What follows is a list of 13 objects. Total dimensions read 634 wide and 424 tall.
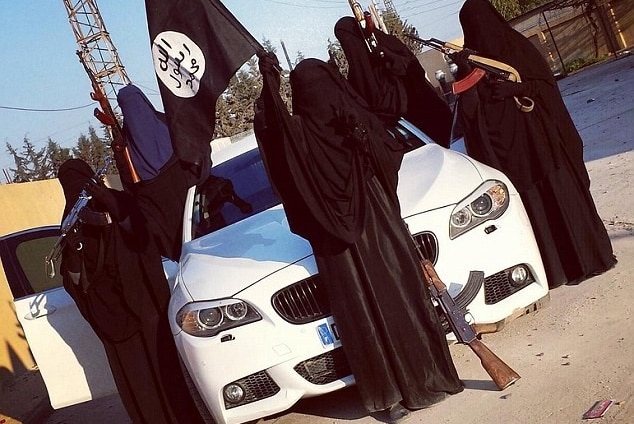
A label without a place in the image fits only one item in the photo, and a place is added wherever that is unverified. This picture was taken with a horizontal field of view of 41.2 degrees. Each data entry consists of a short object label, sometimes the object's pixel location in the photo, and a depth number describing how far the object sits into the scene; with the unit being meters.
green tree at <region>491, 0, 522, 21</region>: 63.31
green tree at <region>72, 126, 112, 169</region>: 65.16
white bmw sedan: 4.58
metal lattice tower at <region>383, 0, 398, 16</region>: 71.03
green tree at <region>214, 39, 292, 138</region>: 52.44
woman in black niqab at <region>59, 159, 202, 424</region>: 5.36
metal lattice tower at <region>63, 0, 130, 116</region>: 32.84
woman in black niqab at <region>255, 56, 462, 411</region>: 4.45
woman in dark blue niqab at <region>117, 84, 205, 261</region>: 5.66
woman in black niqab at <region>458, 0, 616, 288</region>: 5.52
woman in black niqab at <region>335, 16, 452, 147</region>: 6.28
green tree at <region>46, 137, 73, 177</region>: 68.11
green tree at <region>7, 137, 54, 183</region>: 62.50
